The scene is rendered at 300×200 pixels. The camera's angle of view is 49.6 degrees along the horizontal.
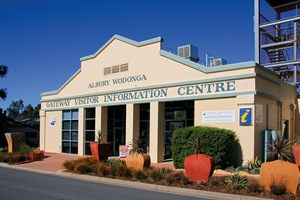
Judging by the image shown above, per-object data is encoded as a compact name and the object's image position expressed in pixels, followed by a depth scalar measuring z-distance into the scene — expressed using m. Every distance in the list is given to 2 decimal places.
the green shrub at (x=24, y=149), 21.33
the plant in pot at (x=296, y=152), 11.30
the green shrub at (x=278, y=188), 9.10
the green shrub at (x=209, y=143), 14.01
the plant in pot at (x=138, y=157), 13.82
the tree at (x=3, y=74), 36.84
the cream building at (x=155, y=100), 14.88
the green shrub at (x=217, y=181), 10.48
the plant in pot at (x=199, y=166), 11.00
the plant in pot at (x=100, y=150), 16.38
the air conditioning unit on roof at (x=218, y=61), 21.56
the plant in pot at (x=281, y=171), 9.27
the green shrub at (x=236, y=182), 9.87
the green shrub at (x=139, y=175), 12.20
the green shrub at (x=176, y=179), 11.05
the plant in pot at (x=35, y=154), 20.20
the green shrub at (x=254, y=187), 9.48
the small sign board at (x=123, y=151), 17.24
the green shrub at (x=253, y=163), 13.90
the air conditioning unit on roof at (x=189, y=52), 20.95
